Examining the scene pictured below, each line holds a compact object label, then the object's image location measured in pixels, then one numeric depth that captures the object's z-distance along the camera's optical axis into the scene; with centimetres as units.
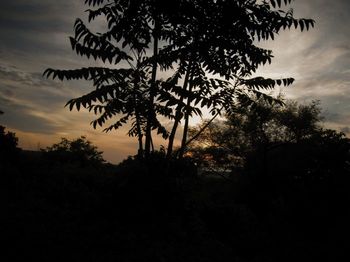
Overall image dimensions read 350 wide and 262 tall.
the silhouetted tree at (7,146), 1368
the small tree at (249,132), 3269
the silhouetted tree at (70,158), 2129
